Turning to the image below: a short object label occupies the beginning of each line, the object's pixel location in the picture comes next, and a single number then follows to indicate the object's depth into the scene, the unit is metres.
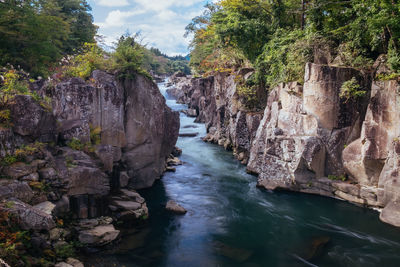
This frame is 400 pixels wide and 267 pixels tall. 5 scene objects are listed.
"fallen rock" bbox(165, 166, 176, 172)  16.89
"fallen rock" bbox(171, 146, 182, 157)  20.47
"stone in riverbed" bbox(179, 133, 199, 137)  26.72
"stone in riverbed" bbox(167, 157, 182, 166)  18.06
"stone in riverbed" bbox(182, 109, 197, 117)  35.81
